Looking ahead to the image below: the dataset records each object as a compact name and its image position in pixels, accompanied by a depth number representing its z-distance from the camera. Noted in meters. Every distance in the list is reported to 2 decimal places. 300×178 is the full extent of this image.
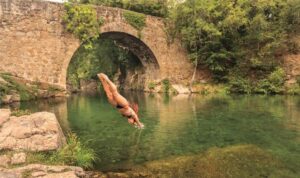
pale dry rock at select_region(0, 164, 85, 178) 4.50
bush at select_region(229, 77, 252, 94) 24.69
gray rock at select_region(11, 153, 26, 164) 4.96
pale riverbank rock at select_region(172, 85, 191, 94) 25.88
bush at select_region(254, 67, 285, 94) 23.33
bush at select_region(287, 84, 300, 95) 22.10
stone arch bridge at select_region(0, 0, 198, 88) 18.48
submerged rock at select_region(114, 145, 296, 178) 5.17
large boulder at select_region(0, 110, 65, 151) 5.46
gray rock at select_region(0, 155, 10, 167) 4.86
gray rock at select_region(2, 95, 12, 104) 14.63
